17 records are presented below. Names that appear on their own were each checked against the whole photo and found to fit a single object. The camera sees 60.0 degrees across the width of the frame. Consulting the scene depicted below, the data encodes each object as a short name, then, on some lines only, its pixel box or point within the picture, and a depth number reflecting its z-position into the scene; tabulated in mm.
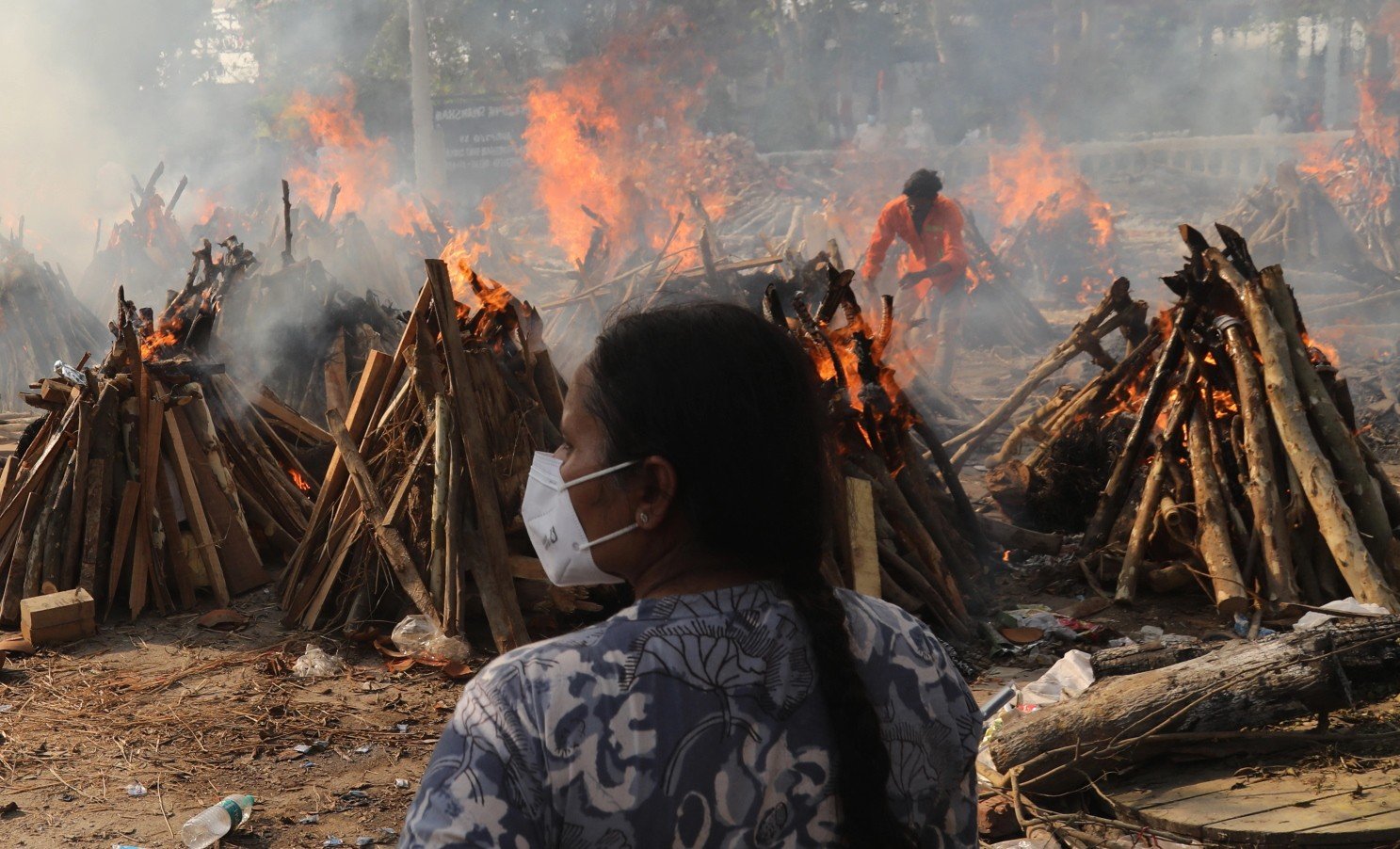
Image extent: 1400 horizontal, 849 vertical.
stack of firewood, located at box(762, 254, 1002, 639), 5914
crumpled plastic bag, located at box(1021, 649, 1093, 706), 4391
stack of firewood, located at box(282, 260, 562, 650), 5934
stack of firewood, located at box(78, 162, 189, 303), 20609
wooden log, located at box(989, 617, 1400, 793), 3779
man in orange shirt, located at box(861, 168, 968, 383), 11688
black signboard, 26859
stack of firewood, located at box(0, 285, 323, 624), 6730
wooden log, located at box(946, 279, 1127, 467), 8281
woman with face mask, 1219
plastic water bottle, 4156
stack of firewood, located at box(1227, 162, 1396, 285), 17703
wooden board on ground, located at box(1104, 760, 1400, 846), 3275
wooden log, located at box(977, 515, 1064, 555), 7348
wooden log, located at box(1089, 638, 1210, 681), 4398
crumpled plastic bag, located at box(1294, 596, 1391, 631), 5094
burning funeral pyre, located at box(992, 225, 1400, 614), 5945
